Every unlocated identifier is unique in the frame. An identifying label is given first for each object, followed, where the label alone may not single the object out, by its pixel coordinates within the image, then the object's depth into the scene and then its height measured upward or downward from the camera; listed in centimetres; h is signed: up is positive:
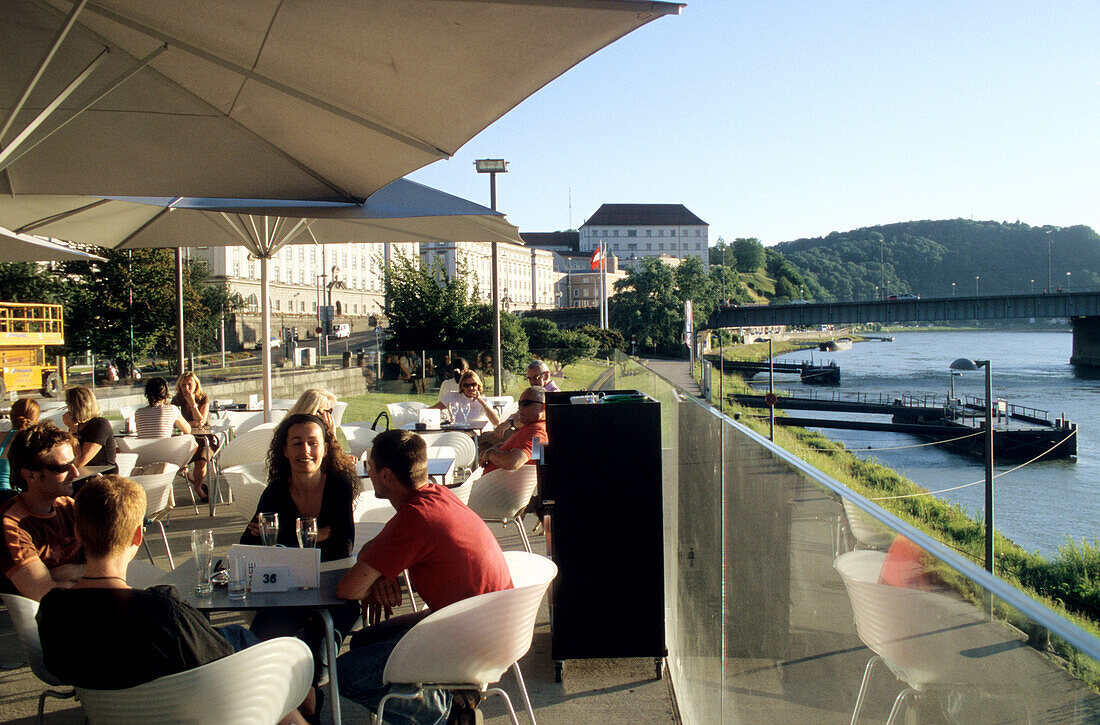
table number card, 333 -96
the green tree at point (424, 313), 2695 +29
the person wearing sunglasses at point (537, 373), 883 -53
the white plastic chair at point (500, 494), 622 -122
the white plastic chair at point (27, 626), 311 -106
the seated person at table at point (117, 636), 251 -88
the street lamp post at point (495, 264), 1509 +99
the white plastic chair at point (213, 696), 254 -109
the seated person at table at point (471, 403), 948 -88
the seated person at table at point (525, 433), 613 -81
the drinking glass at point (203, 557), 340 -90
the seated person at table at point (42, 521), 358 -82
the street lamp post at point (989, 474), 1280 -252
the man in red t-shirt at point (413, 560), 325 -89
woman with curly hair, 412 -78
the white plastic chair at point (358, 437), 832 -108
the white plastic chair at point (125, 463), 632 -98
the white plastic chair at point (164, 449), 756 -106
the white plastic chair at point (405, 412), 1007 -106
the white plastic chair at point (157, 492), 581 -111
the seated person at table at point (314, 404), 598 -55
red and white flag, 5412 +368
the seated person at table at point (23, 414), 600 -58
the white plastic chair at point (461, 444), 742 -104
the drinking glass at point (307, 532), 366 -86
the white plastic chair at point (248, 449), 790 -110
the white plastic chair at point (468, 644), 308 -115
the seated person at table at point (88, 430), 600 -72
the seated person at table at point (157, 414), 809 -81
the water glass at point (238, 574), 332 -94
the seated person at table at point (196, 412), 896 -88
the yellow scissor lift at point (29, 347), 2455 -51
